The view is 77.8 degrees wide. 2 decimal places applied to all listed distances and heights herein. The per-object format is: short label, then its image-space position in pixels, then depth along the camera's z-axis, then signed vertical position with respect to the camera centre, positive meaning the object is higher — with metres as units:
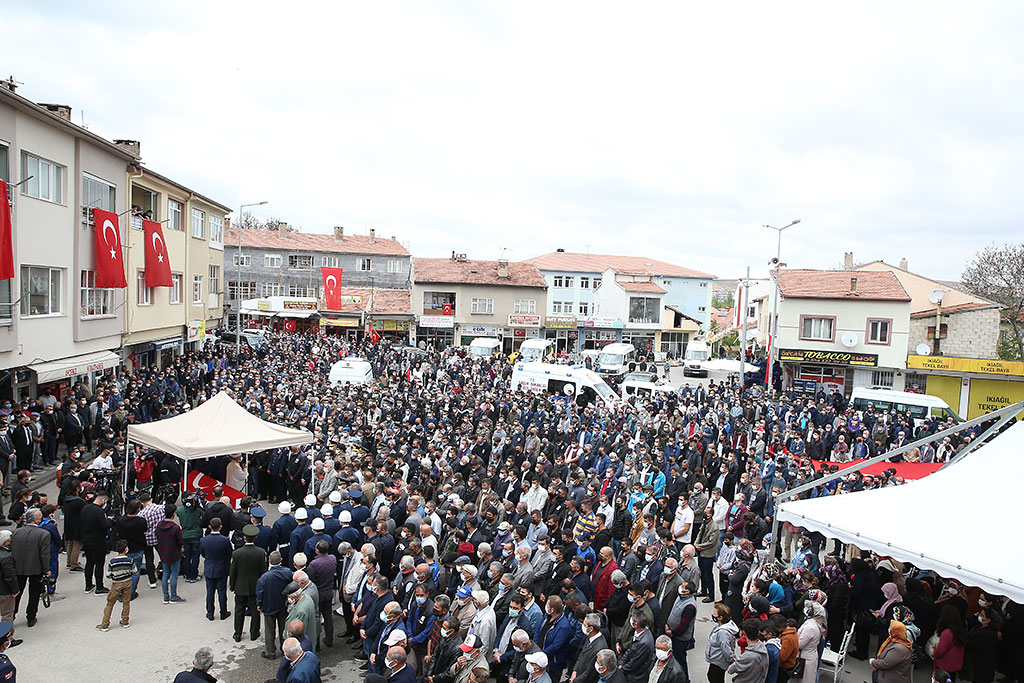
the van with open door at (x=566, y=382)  22.64 -2.64
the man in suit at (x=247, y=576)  7.80 -3.43
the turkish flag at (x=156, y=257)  21.73 +1.24
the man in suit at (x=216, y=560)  8.17 -3.43
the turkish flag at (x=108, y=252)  17.89 +1.12
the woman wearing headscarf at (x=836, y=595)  7.78 -3.33
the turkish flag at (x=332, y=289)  40.50 +0.73
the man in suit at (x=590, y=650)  5.88 -3.15
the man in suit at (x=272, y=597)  7.31 -3.46
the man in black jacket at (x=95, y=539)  8.73 -3.42
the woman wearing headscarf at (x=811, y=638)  6.41 -3.20
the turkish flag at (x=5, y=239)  13.02 +0.98
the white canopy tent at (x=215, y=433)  11.27 -2.58
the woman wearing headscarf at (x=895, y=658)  6.18 -3.26
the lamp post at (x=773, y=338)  29.17 -0.88
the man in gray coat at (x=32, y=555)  7.71 -3.27
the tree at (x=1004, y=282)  33.81 +2.62
